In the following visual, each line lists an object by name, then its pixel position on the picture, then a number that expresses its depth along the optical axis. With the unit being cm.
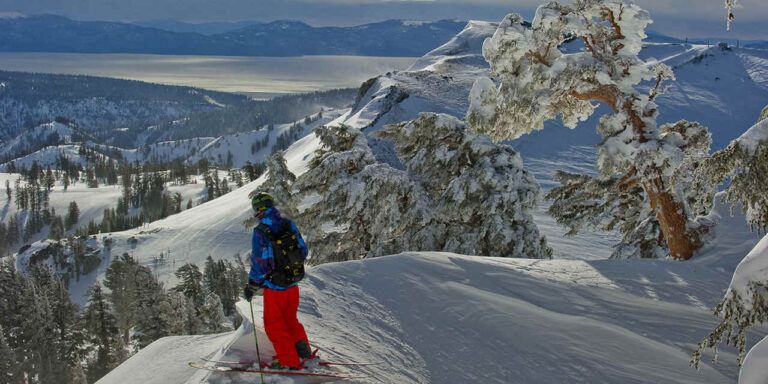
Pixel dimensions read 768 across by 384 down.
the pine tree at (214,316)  3017
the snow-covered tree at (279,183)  1638
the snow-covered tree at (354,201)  1398
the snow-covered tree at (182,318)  3356
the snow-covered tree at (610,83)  970
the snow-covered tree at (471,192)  1319
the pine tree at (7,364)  3672
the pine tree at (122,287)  6794
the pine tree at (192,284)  5386
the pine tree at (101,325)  4784
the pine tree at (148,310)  3572
